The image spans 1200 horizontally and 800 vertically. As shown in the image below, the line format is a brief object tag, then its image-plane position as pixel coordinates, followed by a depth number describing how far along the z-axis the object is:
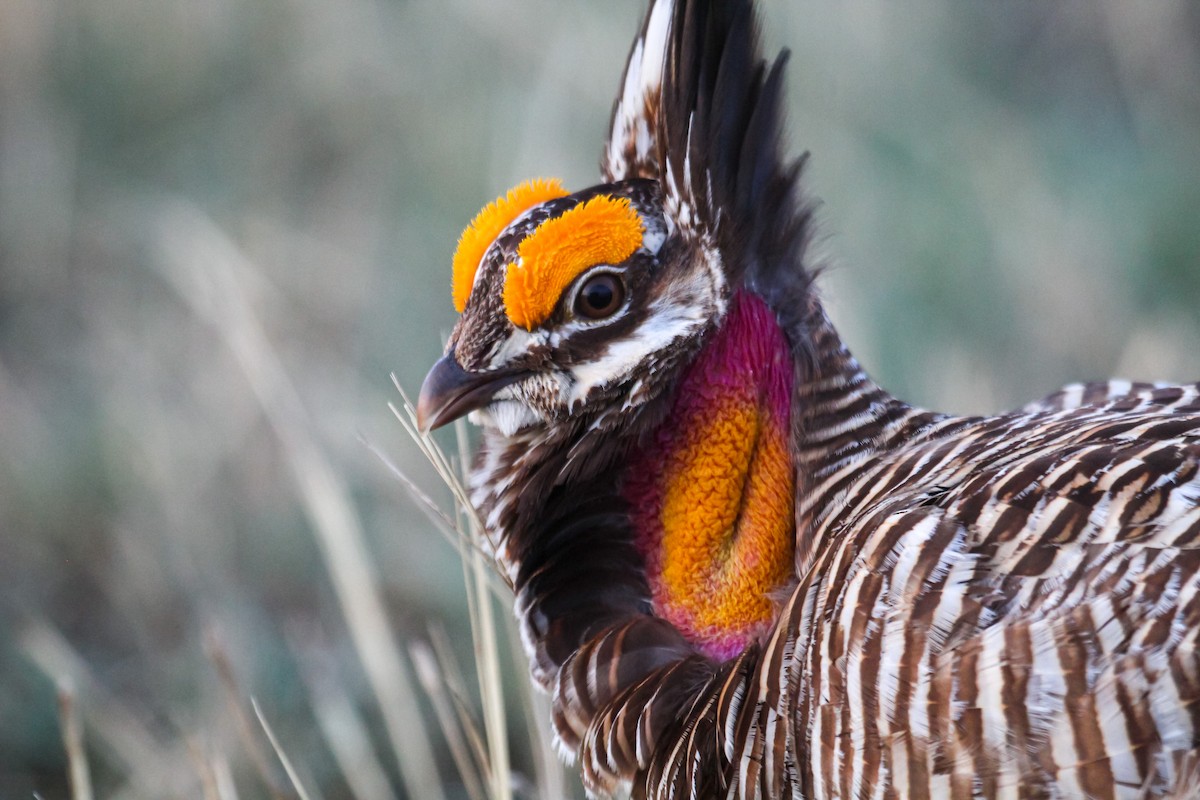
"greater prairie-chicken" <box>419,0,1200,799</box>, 3.27
